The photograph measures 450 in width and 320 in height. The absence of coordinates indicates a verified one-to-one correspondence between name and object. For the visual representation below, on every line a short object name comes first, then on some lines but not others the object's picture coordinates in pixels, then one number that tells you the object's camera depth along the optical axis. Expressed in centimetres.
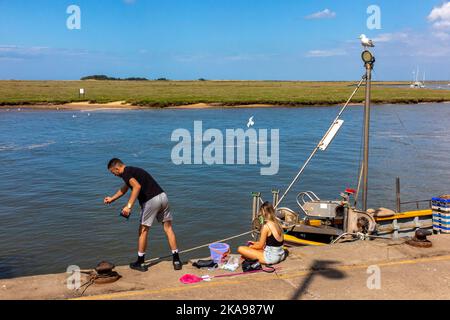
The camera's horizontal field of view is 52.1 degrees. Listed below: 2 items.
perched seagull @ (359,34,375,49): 1239
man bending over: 814
